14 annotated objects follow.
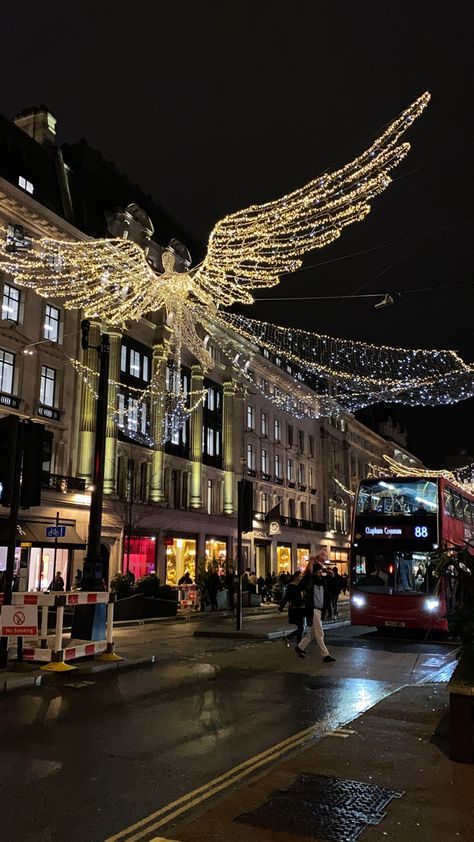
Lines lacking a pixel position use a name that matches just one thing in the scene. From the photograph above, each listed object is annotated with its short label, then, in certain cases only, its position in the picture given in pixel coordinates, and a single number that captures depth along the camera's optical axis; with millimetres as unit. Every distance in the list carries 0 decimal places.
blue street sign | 20953
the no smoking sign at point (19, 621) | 10711
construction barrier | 10805
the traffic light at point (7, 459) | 11055
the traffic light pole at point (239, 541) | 18094
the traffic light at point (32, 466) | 11547
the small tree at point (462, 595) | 5910
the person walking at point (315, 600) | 12625
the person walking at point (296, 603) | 13508
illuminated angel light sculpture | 10406
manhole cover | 4297
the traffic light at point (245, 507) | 18109
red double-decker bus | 17125
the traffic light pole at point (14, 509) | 10938
